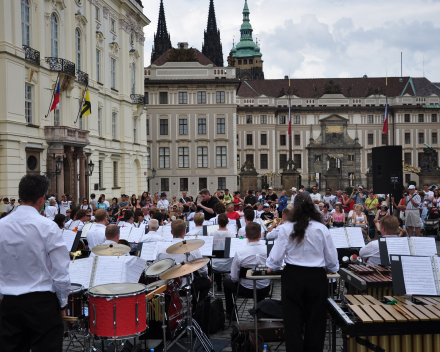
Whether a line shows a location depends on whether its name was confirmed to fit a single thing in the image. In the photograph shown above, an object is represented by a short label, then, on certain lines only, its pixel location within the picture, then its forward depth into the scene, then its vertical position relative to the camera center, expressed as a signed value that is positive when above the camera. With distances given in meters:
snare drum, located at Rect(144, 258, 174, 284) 7.09 -1.35
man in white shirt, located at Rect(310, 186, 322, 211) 22.44 -0.85
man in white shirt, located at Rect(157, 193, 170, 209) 21.81 -1.08
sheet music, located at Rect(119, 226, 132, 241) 11.59 -1.27
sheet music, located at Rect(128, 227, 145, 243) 11.54 -1.32
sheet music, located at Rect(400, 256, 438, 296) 6.02 -1.24
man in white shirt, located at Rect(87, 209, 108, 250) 10.37 -1.19
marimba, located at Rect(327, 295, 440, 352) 5.46 -1.73
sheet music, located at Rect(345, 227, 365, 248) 10.06 -1.26
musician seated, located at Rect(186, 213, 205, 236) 11.54 -1.10
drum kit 5.84 -1.64
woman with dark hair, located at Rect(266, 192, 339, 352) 5.54 -1.07
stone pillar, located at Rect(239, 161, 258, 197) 44.16 -0.07
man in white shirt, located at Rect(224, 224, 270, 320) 7.78 -1.34
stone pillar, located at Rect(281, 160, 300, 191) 43.69 -0.11
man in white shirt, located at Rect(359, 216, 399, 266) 8.45 -1.16
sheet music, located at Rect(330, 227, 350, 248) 10.05 -1.26
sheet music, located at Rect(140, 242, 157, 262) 9.09 -1.36
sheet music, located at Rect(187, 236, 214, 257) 9.41 -1.35
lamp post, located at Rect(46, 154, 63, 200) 28.12 +0.64
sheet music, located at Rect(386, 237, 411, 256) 7.80 -1.12
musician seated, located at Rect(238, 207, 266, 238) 11.27 -0.89
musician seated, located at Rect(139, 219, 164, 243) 10.41 -1.21
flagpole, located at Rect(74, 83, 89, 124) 31.99 +5.07
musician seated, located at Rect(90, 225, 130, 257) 8.55 -0.97
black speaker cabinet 16.45 +0.16
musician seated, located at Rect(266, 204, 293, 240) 12.38 -1.46
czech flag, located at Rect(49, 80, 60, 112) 27.46 +4.33
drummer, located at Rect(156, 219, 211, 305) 8.05 -1.67
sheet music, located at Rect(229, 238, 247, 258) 9.31 -1.28
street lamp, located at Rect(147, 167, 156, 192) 56.62 +0.37
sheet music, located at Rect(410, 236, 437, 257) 7.82 -1.13
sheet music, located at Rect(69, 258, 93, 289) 6.71 -1.28
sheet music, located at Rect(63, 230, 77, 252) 10.11 -1.21
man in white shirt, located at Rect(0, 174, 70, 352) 4.53 -0.94
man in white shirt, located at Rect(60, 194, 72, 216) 22.42 -1.18
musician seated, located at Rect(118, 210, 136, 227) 12.04 -0.98
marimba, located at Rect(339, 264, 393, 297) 7.12 -1.53
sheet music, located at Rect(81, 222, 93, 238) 12.16 -1.26
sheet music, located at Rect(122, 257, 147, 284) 6.83 -1.29
